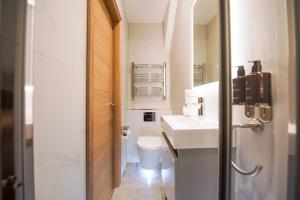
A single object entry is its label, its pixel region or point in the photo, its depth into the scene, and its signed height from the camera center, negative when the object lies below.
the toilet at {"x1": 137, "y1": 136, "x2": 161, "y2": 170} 2.51 -0.69
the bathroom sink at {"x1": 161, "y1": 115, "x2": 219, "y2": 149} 1.02 -0.19
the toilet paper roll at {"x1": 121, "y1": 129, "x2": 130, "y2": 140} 2.61 -0.44
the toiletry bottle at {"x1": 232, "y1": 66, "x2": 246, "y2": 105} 0.78 +0.05
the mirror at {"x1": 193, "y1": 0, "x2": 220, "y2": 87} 1.38 +0.49
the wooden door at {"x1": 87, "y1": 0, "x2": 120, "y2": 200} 1.16 -0.01
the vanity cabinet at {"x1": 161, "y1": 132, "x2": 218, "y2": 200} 1.06 -0.41
